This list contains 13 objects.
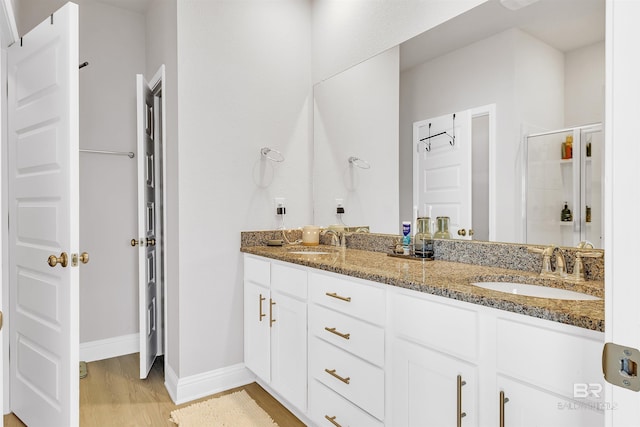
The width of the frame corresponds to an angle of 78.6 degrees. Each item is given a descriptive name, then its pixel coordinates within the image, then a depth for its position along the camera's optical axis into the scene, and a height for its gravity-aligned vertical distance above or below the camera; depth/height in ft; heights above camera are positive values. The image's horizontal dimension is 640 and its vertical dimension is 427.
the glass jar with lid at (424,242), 6.41 -0.51
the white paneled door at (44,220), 5.48 -0.12
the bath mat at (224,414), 6.76 -3.65
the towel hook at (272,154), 8.63 +1.29
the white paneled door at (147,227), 8.25 -0.33
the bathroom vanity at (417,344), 3.24 -1.47
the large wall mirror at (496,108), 4.88 +1.58
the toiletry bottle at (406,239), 6.85 -0.49
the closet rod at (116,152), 9.13 +1.44
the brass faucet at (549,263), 4.74 -0.65
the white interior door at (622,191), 1.74 +0.09
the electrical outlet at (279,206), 8.85 +0.13
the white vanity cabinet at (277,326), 6.45 -2.09
